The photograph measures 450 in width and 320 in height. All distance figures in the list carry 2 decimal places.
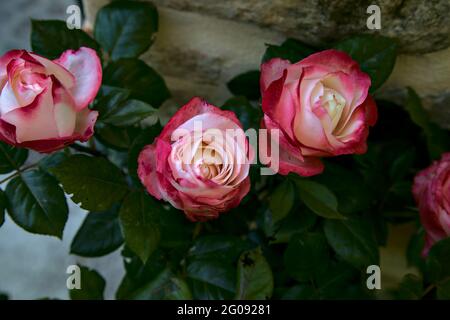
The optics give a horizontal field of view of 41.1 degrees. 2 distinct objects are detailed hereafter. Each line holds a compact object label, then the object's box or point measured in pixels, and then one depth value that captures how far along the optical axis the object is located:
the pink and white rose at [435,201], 0.63
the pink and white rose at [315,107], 0.54
